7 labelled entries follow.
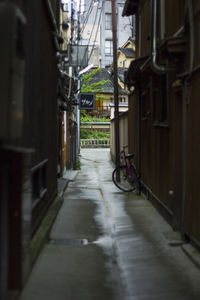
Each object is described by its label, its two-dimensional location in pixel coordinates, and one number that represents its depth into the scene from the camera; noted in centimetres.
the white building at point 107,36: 6091
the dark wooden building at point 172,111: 724
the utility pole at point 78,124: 2527
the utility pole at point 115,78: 1748
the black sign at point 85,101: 2553
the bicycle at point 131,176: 1401
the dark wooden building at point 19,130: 354
